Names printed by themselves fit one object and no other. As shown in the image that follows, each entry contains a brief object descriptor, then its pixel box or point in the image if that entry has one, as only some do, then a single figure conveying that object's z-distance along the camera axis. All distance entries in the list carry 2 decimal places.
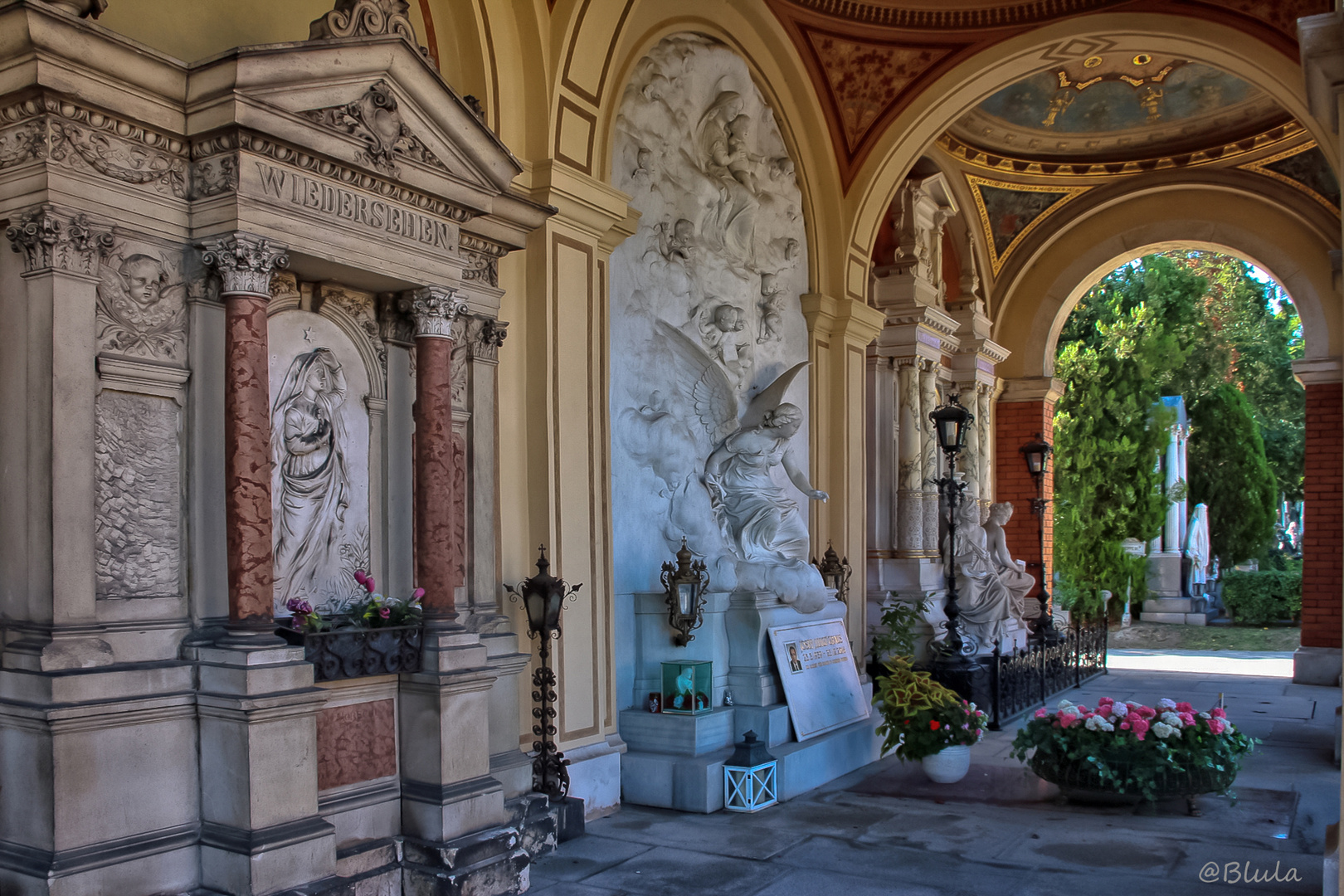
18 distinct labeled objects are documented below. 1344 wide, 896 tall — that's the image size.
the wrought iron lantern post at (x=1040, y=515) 12.52
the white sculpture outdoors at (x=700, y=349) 8.09
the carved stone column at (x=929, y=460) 12.77
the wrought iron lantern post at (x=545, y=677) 6.27
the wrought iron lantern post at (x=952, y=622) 9.45
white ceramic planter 7.72
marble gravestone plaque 7.87
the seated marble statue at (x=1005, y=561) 12.49
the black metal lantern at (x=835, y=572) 9.87
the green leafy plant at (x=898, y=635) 10.23
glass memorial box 7.38
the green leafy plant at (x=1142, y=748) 6.69
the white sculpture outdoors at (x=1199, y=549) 26.16
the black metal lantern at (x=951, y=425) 9.33
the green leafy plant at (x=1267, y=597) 24.28
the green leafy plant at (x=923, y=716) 7.64
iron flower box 4.89
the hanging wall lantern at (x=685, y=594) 7.28
